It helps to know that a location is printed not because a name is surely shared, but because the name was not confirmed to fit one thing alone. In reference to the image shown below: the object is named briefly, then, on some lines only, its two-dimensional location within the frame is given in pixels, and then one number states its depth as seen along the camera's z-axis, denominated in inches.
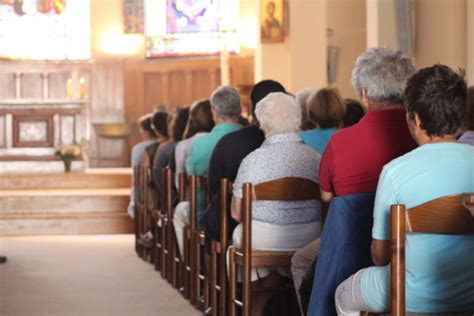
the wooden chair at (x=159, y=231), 480.0
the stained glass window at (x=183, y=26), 1072.8
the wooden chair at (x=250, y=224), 281.2
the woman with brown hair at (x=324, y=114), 359.3
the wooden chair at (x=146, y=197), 532.6
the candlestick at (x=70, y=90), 832.7
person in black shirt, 336.2
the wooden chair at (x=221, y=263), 318.9
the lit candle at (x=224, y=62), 895.7
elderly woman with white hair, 295.3
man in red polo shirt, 237.3
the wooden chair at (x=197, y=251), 374.3
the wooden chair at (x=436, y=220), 188.0
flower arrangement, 790.9
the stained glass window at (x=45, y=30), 1045.4
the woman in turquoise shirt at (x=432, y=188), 193.7
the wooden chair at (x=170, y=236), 451.6
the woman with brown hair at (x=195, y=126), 430.8
